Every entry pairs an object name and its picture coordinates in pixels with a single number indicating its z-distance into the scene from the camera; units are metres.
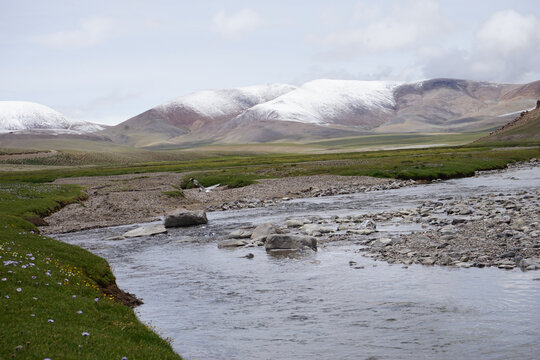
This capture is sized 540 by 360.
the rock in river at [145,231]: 42.09
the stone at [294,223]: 42.07
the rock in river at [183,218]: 47.03
